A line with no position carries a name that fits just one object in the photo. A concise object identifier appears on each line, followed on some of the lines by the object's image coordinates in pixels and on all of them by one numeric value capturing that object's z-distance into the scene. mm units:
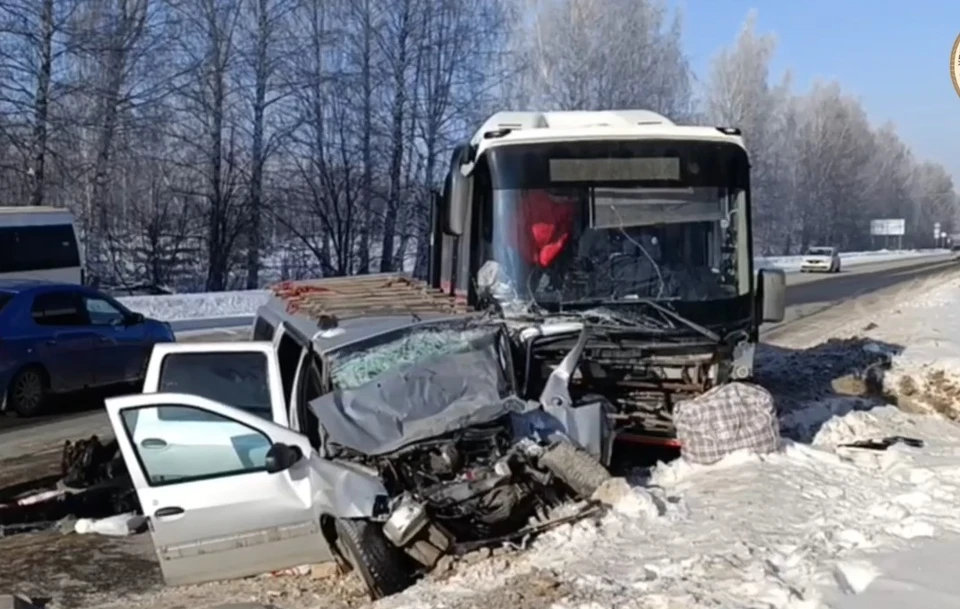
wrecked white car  6473
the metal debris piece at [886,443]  9703
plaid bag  8586
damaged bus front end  9438
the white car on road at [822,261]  58281
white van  22266
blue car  13688
